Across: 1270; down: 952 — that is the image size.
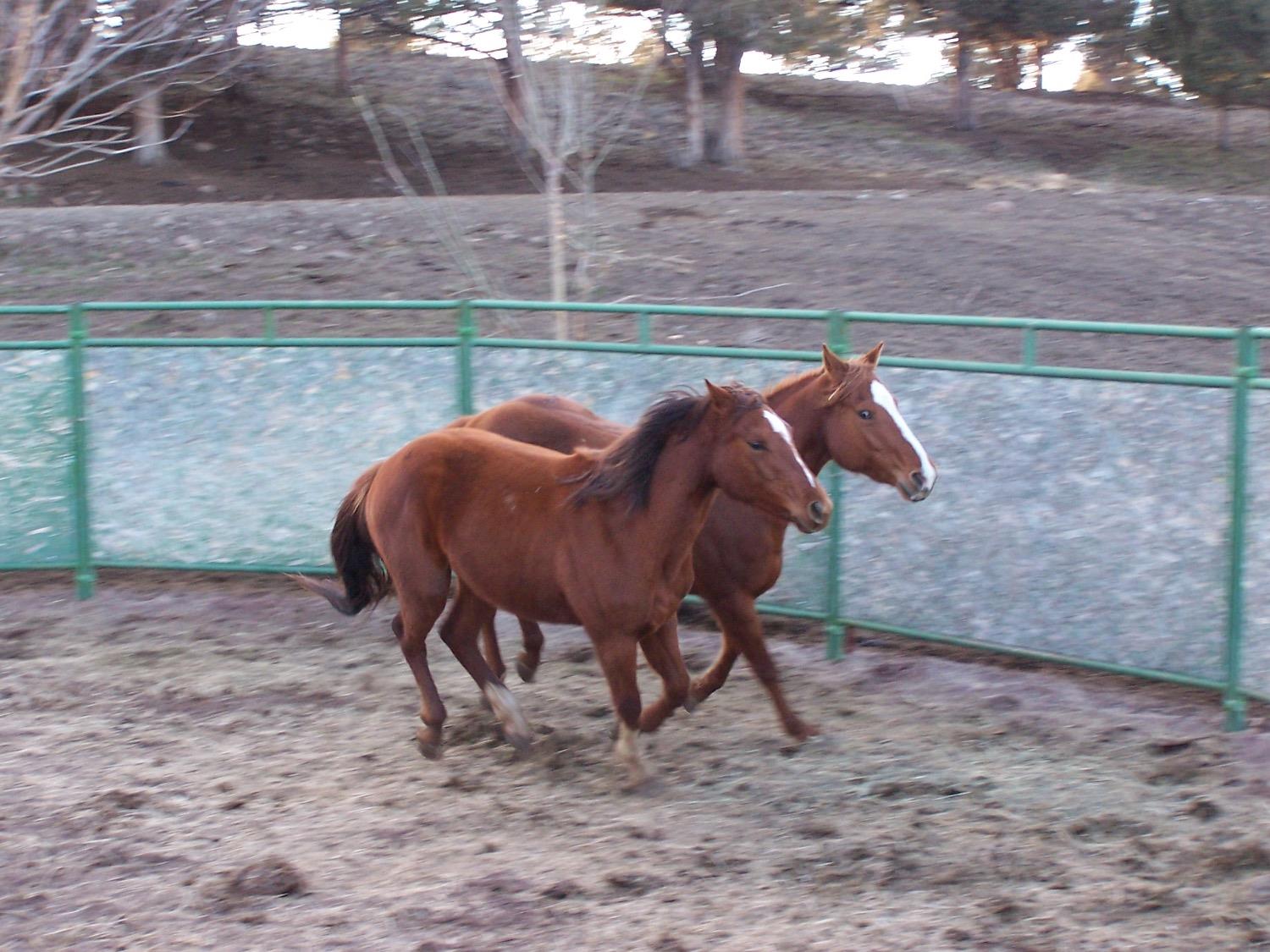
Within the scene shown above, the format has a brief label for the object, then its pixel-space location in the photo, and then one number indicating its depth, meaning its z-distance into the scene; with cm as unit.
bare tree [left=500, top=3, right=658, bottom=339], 1058
